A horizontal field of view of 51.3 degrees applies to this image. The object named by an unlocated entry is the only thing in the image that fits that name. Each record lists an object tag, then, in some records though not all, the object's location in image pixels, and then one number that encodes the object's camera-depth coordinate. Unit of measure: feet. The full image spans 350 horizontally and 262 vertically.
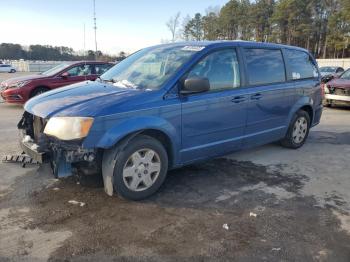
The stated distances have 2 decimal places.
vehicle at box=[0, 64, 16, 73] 151.51
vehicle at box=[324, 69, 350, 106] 40.34
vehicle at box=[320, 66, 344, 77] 73.26
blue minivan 12.69
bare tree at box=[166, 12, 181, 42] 192.39
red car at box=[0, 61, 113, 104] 36.24
